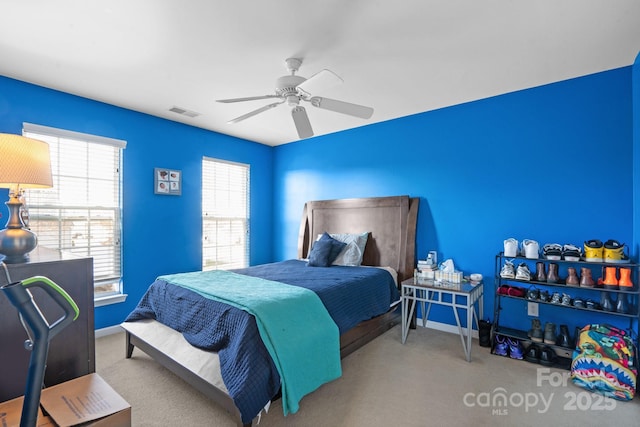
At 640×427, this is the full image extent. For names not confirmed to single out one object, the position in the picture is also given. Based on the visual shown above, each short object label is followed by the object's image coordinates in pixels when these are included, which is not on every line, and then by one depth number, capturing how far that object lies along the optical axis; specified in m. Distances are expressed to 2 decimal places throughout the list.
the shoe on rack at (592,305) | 2.54
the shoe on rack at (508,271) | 2.93
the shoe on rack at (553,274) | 2.74
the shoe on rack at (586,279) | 2.56
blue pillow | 3.83
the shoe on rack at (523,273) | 2.85
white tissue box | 3.14
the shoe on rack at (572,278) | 2.63
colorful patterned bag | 2.23
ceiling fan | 2.28
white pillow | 3.88
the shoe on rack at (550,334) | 2.75
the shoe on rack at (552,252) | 2.71
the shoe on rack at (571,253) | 2.63
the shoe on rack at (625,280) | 2.43
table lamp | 1.24
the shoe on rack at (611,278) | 2.50
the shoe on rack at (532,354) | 2.78
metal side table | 2.86
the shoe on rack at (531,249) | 2.82
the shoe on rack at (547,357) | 2.71
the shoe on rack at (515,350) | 2.85
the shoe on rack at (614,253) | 2.50
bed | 2.05
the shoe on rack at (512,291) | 2.92
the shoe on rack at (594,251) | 2.57
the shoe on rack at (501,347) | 2.92
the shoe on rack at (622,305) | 2.44
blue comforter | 1.83
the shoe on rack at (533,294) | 2.82
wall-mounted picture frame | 3.92
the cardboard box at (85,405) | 0.97
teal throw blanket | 1.95
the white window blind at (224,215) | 4.58
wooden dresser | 1.12
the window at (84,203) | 3.13
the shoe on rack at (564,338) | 2.69
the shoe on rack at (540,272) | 2.81
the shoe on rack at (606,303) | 2.50
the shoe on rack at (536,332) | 2.82
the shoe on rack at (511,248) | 2.96
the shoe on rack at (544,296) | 2.80
